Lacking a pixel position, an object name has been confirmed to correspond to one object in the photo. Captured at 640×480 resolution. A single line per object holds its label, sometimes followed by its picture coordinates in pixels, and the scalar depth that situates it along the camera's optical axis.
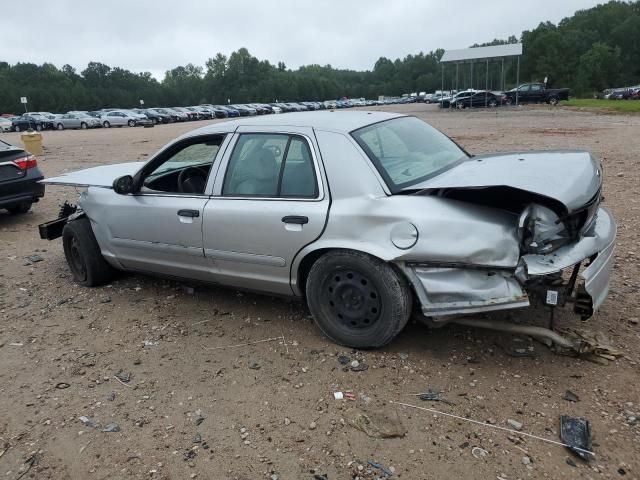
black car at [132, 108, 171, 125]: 46.72
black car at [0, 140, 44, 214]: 7.75
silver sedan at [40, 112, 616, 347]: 3.10
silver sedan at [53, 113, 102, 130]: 43.53
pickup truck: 40.59
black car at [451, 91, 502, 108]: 40.12
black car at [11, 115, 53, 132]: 42.59
